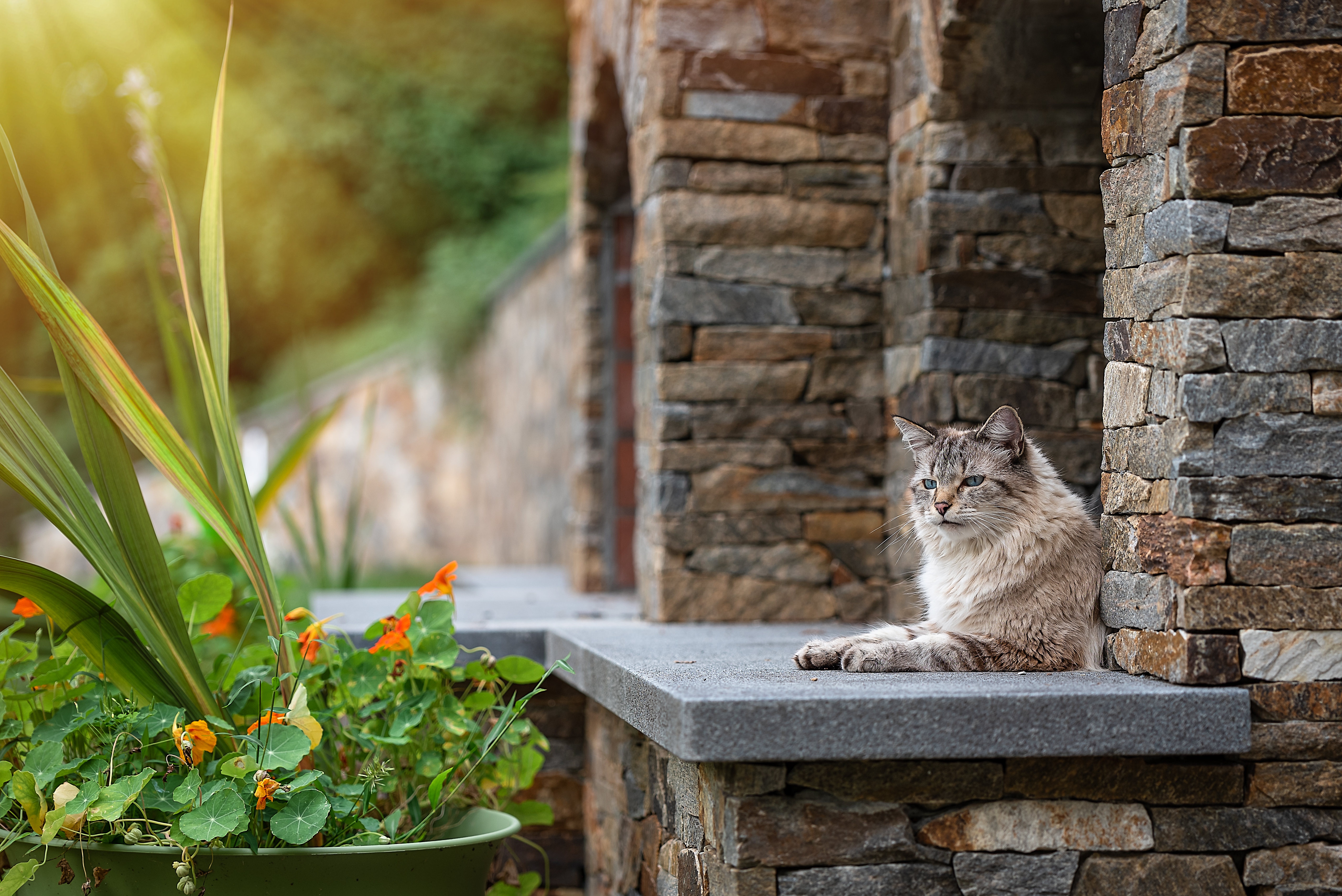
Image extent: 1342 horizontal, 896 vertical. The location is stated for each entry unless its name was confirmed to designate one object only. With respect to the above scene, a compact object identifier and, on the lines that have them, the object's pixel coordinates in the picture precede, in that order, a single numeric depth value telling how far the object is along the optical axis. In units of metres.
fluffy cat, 2.30
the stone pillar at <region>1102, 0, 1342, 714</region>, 2.05
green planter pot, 2.03
